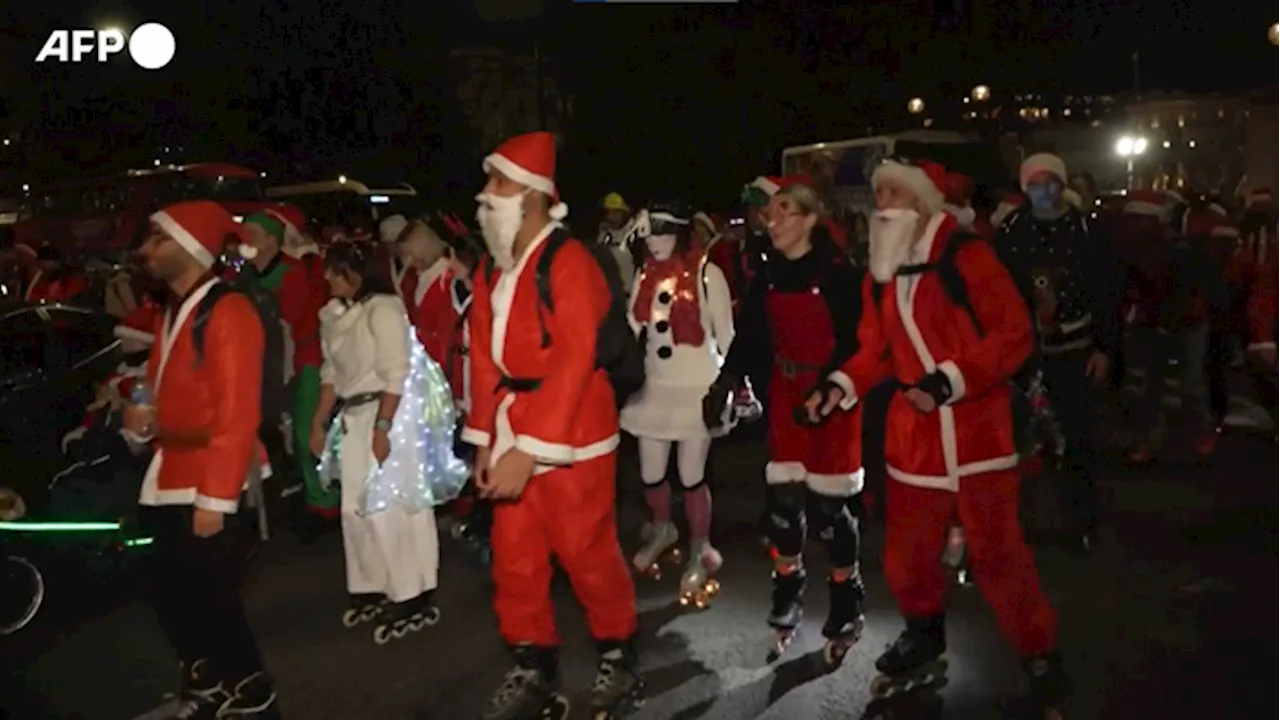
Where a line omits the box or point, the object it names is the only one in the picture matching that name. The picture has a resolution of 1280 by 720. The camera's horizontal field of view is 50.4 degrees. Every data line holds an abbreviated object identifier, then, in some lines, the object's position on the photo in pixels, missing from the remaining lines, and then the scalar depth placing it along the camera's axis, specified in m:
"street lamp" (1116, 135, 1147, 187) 30.53
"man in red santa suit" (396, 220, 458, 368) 7.62
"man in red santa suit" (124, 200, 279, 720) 4.60
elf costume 7.93
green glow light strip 6.80
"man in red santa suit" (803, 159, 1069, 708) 4.80
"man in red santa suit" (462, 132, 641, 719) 4.79
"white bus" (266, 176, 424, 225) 21.84
